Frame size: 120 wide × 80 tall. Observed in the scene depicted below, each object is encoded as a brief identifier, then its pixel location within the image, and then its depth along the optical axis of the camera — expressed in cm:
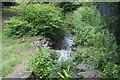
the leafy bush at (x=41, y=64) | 362
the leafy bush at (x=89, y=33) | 449
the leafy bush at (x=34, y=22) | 662
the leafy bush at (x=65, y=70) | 322
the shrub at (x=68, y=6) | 1206
